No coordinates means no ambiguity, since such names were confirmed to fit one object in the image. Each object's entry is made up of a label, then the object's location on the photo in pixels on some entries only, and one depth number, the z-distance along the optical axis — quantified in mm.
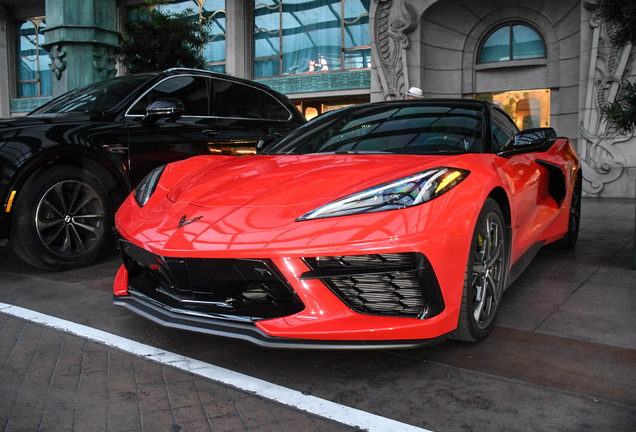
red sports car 2240
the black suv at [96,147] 4141
